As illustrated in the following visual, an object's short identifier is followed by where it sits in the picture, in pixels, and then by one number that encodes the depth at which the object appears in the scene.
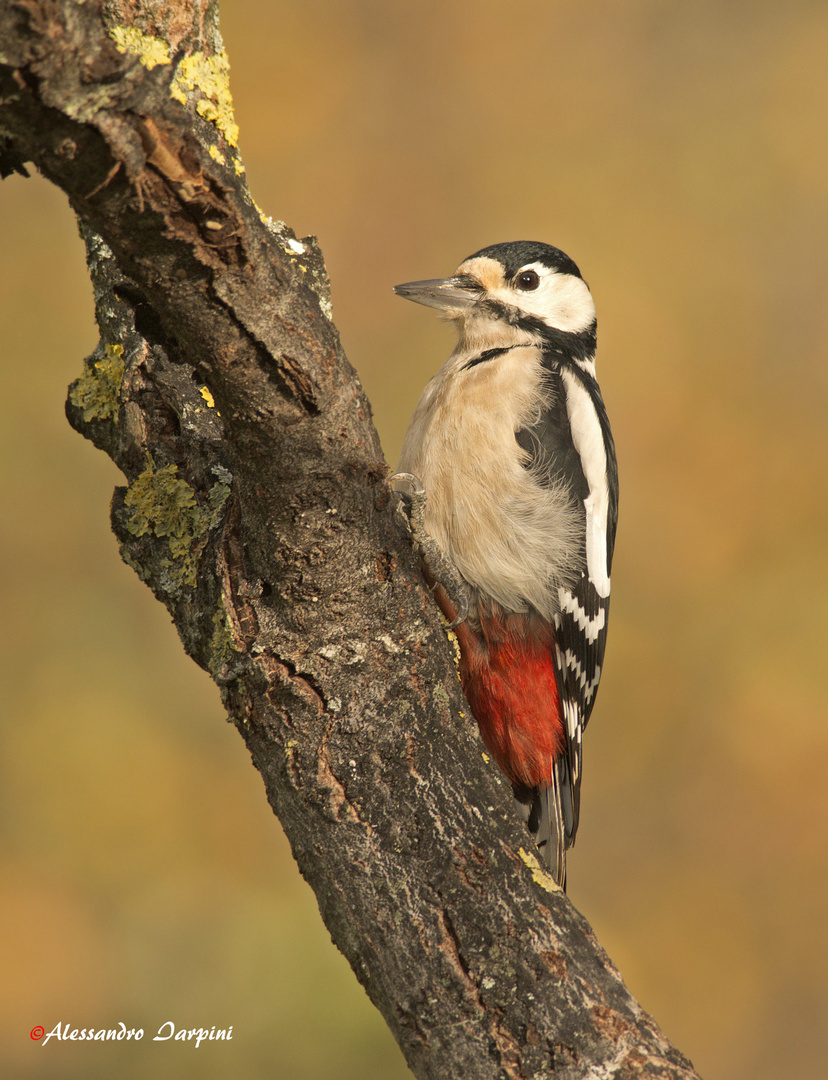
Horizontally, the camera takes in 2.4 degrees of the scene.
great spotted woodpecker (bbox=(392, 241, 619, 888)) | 5.68
